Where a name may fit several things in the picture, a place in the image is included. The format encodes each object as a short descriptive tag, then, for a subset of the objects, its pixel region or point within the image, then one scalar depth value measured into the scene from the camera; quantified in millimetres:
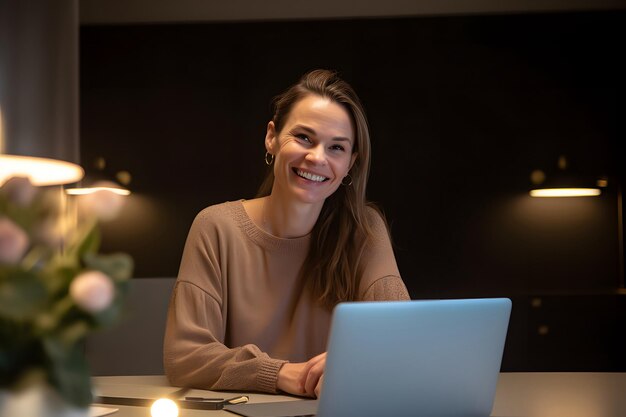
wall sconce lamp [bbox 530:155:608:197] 3908
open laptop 967
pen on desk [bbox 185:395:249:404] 1282
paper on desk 1136
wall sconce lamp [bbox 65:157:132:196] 3982
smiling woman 1917
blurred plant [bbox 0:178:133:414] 587
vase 606
